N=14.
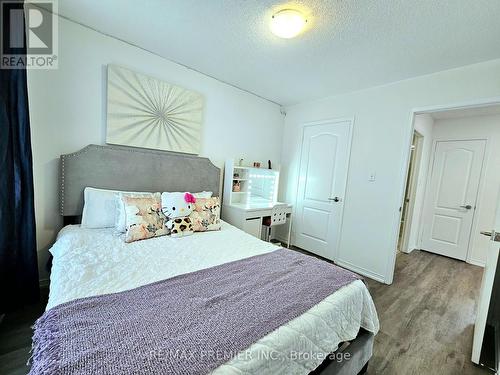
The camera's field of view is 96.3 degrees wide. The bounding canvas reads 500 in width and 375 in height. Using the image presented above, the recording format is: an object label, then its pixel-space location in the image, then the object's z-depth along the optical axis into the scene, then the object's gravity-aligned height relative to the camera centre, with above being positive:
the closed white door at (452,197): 3.57 -0.18
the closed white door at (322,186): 3.14 -0.16
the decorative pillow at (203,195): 2.45 -0.33
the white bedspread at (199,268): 0.91 -0.66
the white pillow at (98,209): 1.96 -0.46
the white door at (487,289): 1.54 -0.70
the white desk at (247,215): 2.87 -0.61
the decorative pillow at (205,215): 2.16 -0.50
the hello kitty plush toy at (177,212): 2.03 -0.45
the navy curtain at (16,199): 1.57 -0.36
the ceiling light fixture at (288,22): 1.58 +1.09
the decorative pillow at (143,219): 1.82 -0.49
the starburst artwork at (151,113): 2.18 +0.52
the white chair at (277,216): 3.21 -0.65
